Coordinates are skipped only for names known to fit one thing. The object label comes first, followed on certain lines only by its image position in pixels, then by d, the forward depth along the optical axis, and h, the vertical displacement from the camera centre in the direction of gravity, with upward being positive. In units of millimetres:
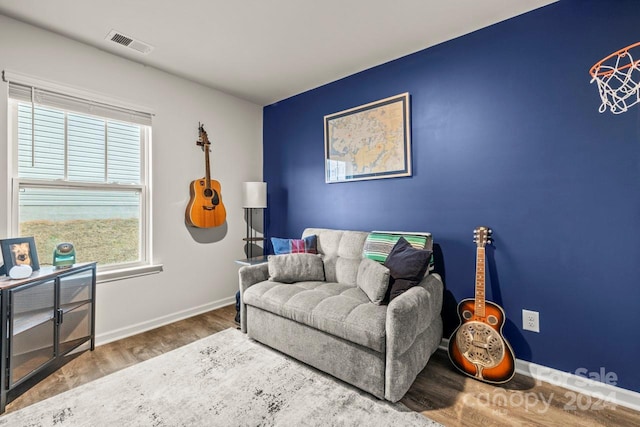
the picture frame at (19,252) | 1859 -226
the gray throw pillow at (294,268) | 2533 -467
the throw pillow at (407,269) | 1979 -386
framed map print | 2617 +737
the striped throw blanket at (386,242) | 2289 -228
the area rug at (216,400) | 1555 -1099
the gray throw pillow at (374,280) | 1950 -462
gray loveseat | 1663 -718
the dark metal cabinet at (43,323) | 1688 -721
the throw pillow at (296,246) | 2846 -299
